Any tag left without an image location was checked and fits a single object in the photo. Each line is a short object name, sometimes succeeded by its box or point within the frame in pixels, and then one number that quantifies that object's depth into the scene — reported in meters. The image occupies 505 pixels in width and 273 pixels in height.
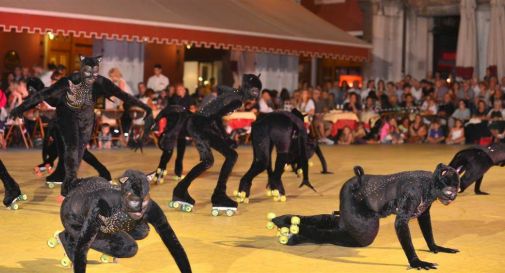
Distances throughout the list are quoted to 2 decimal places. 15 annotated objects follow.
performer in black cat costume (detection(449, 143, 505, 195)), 12.16
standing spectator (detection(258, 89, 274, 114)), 24.54
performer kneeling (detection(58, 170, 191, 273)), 6.88
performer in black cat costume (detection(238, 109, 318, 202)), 12.39
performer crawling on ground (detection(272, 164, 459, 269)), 8.37
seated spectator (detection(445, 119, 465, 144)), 26.45
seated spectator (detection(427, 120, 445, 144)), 26.77
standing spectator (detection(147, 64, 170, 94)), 24.89
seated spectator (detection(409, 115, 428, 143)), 27.05
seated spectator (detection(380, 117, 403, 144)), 26.72
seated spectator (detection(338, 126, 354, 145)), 26.12
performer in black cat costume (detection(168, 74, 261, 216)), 11.68
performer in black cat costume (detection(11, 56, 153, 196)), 11.39
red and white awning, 21.38
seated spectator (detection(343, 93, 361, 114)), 27.11
